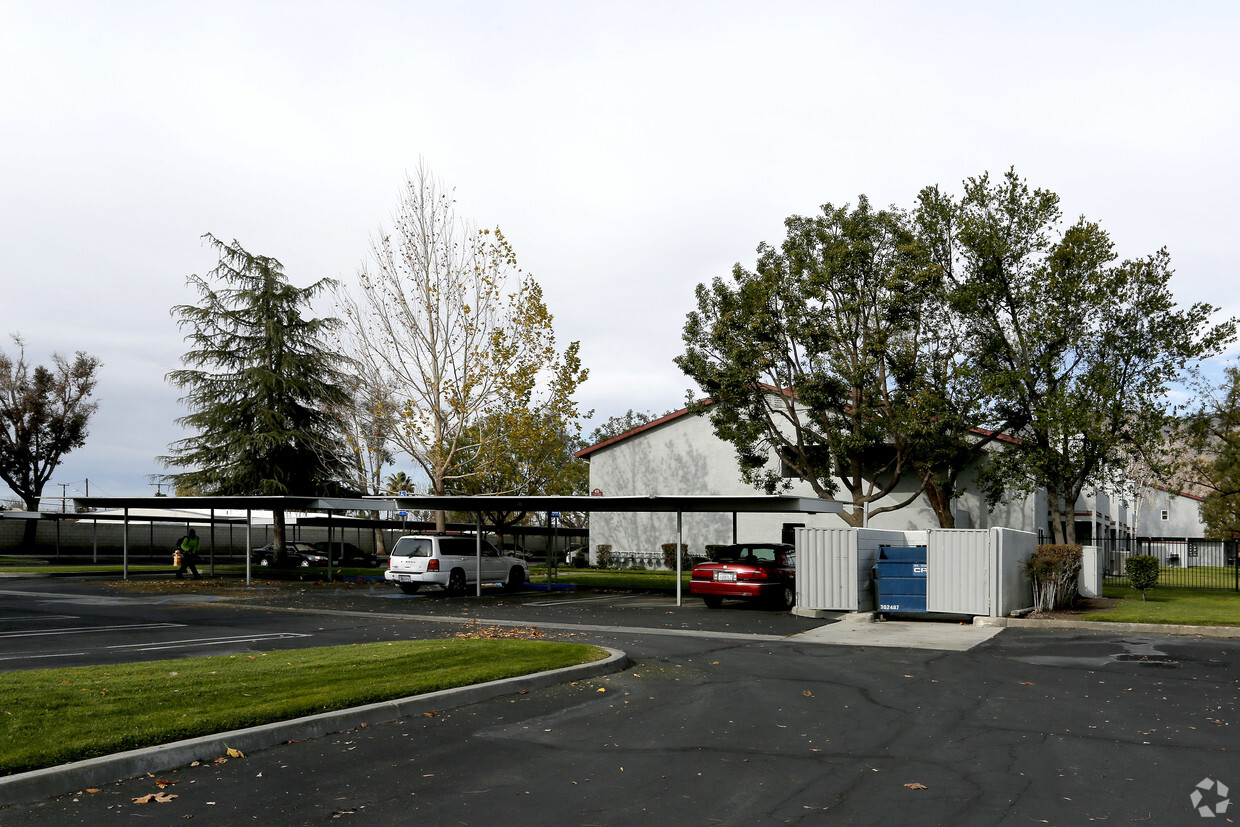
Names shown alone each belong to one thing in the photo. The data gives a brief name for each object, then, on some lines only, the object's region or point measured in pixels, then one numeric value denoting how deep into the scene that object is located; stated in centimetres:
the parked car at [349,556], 5091
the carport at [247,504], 3022
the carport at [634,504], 2466
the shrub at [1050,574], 2192
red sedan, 2325
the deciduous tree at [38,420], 5625
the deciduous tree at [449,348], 3284
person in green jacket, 3466
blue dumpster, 2069
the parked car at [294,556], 4834
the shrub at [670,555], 4475
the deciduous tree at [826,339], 3250
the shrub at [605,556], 4738
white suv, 2842
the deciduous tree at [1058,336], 3042
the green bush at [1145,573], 2670
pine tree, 4184
